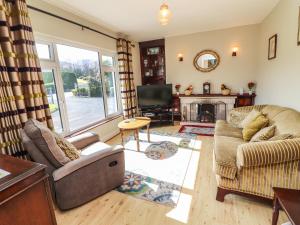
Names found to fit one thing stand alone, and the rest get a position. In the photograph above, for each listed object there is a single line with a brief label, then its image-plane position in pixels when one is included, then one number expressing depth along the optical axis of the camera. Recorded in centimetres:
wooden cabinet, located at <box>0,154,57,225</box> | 93
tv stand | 484
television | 470
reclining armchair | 166
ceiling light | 201
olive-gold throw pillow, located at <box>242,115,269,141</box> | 229
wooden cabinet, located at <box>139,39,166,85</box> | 522
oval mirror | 456
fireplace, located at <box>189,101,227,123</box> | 455
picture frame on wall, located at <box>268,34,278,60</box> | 300
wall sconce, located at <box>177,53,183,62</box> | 485
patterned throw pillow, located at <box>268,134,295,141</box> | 164
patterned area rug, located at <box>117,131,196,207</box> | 203
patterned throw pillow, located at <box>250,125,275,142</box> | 194
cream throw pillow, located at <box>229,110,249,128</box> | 297
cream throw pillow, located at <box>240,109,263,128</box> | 254
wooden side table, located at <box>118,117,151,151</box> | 302
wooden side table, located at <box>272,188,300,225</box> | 101
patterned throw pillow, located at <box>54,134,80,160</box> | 179
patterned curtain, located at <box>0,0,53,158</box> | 182
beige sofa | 152
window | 275
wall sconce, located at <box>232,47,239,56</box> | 434
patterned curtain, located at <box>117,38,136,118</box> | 423
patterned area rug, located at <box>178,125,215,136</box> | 400
